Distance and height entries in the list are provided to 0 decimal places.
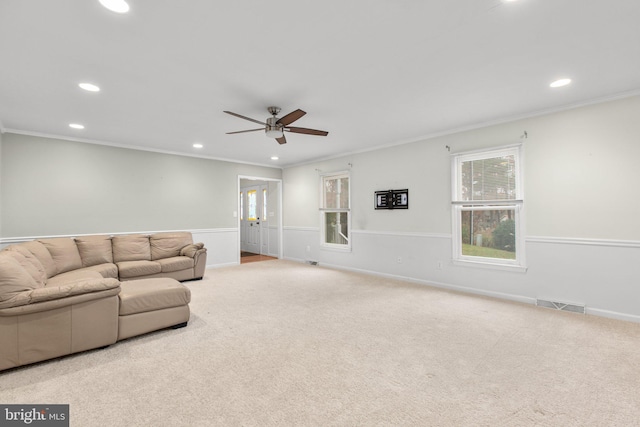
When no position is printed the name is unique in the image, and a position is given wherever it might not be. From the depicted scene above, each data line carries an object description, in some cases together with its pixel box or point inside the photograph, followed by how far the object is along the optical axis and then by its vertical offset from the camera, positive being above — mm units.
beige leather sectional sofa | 2279 -810
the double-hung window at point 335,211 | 6434 +67
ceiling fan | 3518 +1071
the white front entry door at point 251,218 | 8703 -117
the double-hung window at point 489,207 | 4039 +91
